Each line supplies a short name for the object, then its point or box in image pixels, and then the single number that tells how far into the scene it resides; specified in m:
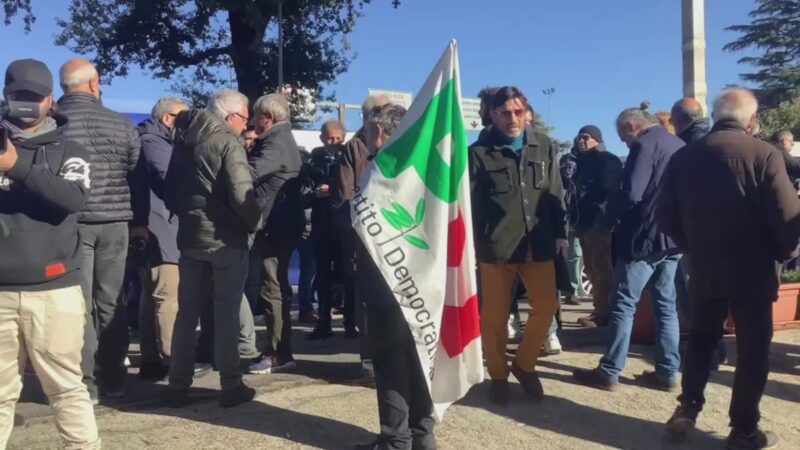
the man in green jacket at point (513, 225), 4.67
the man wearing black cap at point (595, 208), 6.68
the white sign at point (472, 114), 15.74
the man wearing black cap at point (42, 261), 3.20
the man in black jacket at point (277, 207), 5.12
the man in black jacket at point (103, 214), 4.61
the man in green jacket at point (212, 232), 4.49
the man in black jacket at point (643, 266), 5.01
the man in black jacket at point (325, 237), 6.46
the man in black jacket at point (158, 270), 5.21
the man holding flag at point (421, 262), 3.67
